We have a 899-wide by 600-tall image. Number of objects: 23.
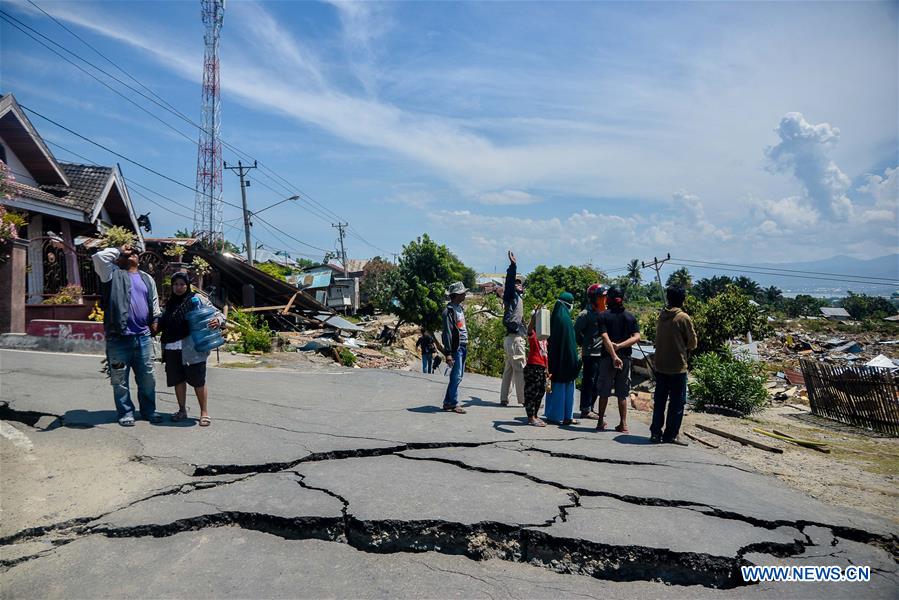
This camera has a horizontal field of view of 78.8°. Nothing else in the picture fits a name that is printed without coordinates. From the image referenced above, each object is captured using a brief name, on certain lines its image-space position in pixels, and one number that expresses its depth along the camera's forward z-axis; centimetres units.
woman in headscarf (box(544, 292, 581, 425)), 663
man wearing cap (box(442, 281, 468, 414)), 662
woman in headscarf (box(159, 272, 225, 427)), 556
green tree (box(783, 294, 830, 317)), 7269
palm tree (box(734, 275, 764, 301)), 7596
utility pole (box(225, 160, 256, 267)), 3697
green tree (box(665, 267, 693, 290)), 7895
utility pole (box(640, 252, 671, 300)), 3965
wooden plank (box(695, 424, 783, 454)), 735
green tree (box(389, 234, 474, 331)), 3319
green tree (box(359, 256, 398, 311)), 3850
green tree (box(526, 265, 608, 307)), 6426
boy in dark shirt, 658
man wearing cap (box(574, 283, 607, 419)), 675
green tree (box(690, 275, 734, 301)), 7224
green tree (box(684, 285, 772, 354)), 2277
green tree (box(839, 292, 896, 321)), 6936
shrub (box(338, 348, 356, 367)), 1675
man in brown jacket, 598
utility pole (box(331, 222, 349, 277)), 7334
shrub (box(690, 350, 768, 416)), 1181
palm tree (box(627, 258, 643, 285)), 10537
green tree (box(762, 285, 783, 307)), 8340
